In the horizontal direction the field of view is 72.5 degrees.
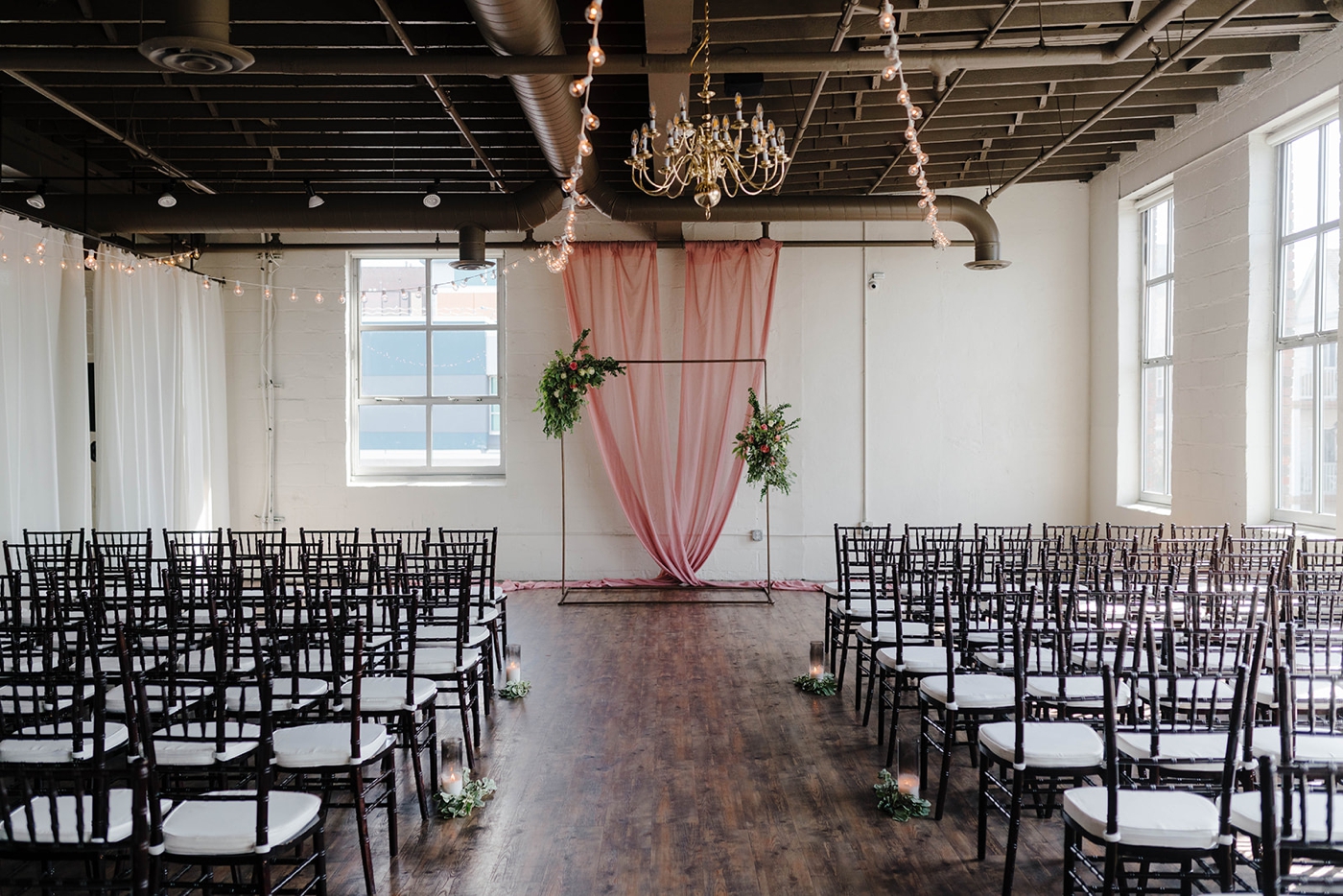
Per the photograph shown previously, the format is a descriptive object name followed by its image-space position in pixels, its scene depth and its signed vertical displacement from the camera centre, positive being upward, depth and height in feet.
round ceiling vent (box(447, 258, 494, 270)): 28.25 +5.12
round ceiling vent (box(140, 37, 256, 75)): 12.64 +5.35
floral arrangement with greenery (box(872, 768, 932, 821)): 12.82 -5.30
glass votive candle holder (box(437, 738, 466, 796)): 13.41 -5.31
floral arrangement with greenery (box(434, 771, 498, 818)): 12.92 -5.34
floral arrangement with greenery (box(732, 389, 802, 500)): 29.07 -0.54
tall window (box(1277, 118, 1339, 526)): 21.86 +2.60
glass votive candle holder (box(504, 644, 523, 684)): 19.97 -5.30
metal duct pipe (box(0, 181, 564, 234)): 25.86 +6.28
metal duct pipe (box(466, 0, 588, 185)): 14.76 +6.70
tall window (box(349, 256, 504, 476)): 34.94 +1.98
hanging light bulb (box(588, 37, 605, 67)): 11.67 +4.82
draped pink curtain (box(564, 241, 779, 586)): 32.55 +1.65
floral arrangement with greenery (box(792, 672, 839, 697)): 19.11 -5.40
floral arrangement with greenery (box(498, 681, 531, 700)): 18.84 -5.42
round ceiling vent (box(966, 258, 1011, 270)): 27.50 +5.01
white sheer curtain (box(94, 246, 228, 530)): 27.30 +0.98
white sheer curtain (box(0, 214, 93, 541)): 22.90 +1.18
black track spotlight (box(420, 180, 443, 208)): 26.48 +6.68
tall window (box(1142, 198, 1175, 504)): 29.53 +2.83
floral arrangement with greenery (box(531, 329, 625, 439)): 29.19 +1.38
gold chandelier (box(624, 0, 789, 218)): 16.84 +5.33
